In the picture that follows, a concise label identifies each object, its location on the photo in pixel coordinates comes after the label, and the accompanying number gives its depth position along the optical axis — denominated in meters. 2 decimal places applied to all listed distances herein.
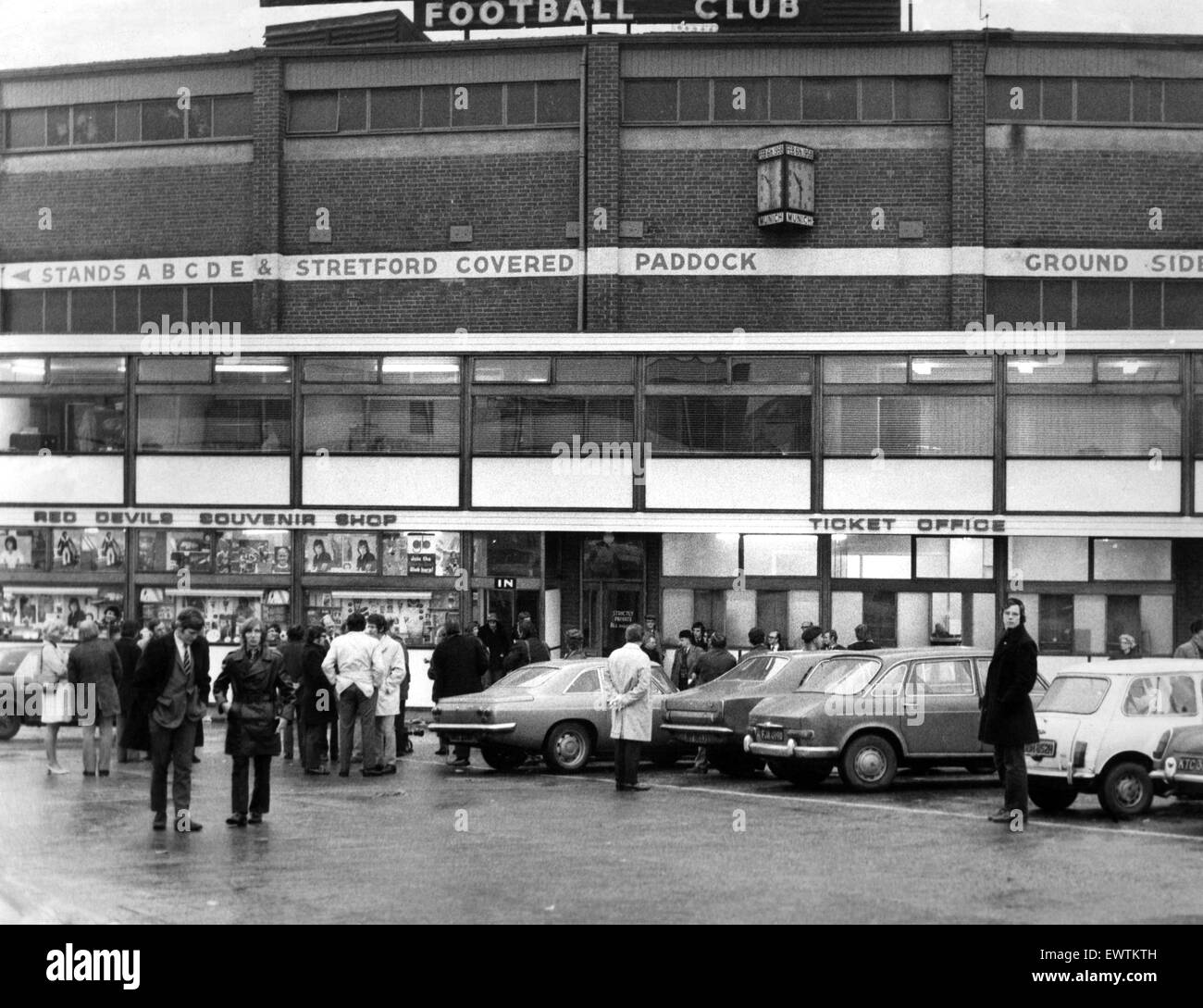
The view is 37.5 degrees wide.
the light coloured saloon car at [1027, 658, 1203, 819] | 15.15
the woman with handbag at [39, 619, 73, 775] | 19.36
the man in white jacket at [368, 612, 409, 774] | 19.23
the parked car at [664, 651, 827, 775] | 19.31
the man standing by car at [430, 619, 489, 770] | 21.77
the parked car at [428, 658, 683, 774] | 19.77
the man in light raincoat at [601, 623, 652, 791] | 17.67
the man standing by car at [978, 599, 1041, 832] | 14.21
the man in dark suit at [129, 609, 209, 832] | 14.51
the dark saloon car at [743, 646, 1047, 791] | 17.84
